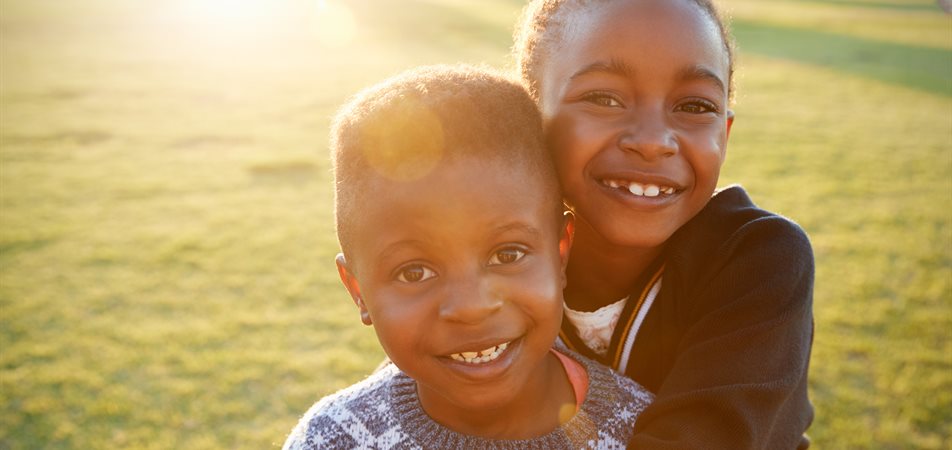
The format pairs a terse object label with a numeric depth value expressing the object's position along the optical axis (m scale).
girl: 0.49
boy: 0.45
